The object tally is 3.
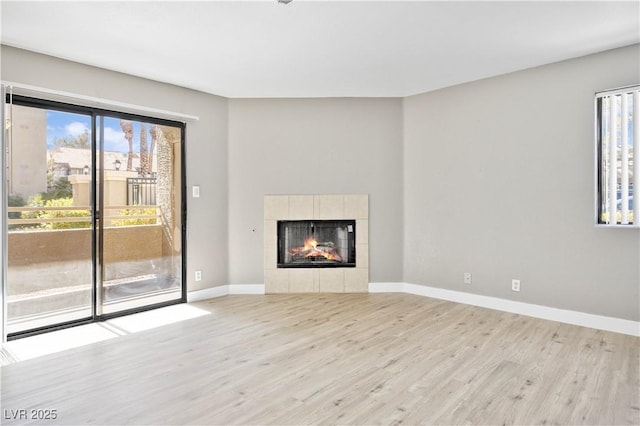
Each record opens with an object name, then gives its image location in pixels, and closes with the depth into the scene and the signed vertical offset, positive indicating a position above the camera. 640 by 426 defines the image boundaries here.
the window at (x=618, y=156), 3.25 +0.49
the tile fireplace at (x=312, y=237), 5.02 -0.43
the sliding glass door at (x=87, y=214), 3.42 -0.05
